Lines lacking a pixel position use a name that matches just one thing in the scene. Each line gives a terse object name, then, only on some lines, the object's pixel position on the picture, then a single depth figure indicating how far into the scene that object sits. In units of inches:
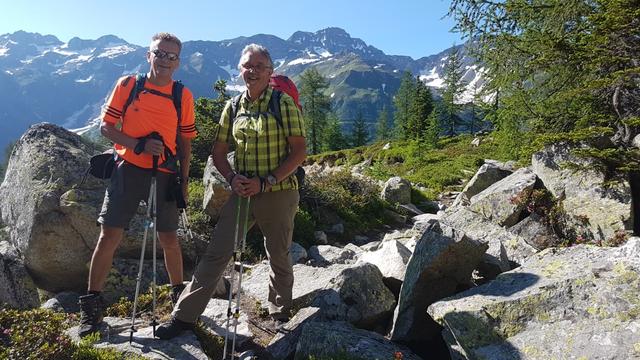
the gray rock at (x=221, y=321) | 207.3
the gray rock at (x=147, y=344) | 174.6
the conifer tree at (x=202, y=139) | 665.0
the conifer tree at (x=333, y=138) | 2559.1
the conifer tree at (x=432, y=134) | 1777.8
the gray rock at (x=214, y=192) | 366.3
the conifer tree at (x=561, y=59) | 244.1
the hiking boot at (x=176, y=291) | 219.3
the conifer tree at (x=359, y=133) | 2805.1
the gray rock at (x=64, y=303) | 270.2
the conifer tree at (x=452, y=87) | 2657.5
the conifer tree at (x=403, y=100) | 2934.3
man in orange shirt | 189.9
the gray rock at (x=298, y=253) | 348.2
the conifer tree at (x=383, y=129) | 3370.6
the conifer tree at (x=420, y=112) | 2237.9
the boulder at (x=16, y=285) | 259.8
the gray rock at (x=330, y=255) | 341.5
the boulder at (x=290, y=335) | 189.0
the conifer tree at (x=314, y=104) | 2472.9
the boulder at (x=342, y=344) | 165.0
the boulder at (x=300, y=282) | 235.0
